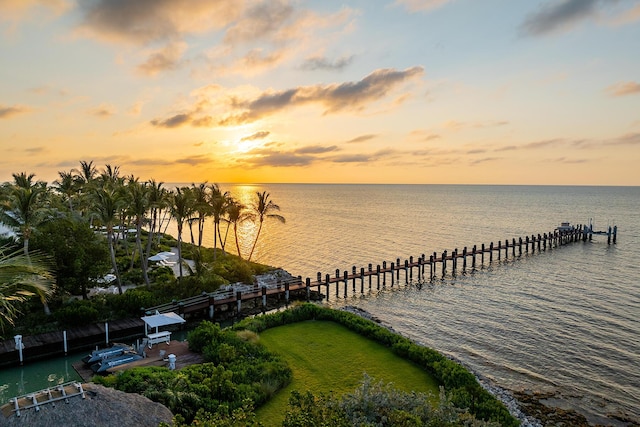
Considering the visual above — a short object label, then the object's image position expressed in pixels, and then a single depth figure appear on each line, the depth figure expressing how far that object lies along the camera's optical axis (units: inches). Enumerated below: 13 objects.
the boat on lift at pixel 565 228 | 2952.8
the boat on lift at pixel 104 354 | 889.5
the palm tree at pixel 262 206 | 1953.1
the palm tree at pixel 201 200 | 1766.7
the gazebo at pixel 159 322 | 976.3
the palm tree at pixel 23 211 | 1074.7
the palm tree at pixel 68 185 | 1923.0
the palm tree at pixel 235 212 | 1953.7
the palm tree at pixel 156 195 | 1486.7
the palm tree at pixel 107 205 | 1232.8
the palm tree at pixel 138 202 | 1327.5
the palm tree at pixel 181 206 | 1498.5
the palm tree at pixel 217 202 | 1909.4
